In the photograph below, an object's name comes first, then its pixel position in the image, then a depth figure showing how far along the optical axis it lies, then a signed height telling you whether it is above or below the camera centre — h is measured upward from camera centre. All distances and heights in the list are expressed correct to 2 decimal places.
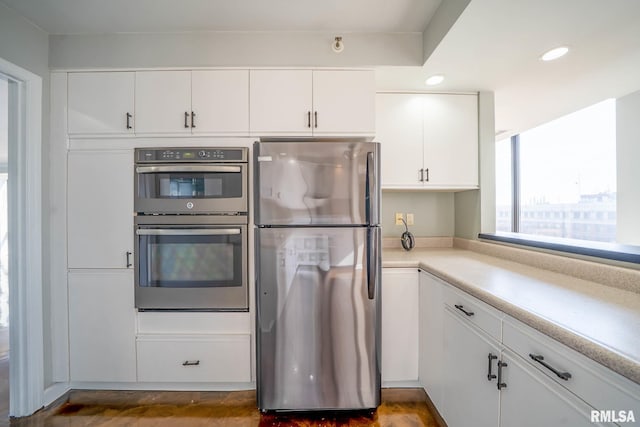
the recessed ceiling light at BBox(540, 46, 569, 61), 1.54 +0.96
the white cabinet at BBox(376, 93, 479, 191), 2.07 +0.59
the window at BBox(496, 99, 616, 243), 2.68 +0.40
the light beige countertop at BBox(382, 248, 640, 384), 0.65 -0.32
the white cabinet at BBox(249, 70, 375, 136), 1.77 +0.76
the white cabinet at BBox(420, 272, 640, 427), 0.68 -0.55
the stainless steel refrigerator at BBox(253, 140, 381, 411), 1.57 -0.33
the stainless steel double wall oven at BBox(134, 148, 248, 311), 1.71 -0.07
